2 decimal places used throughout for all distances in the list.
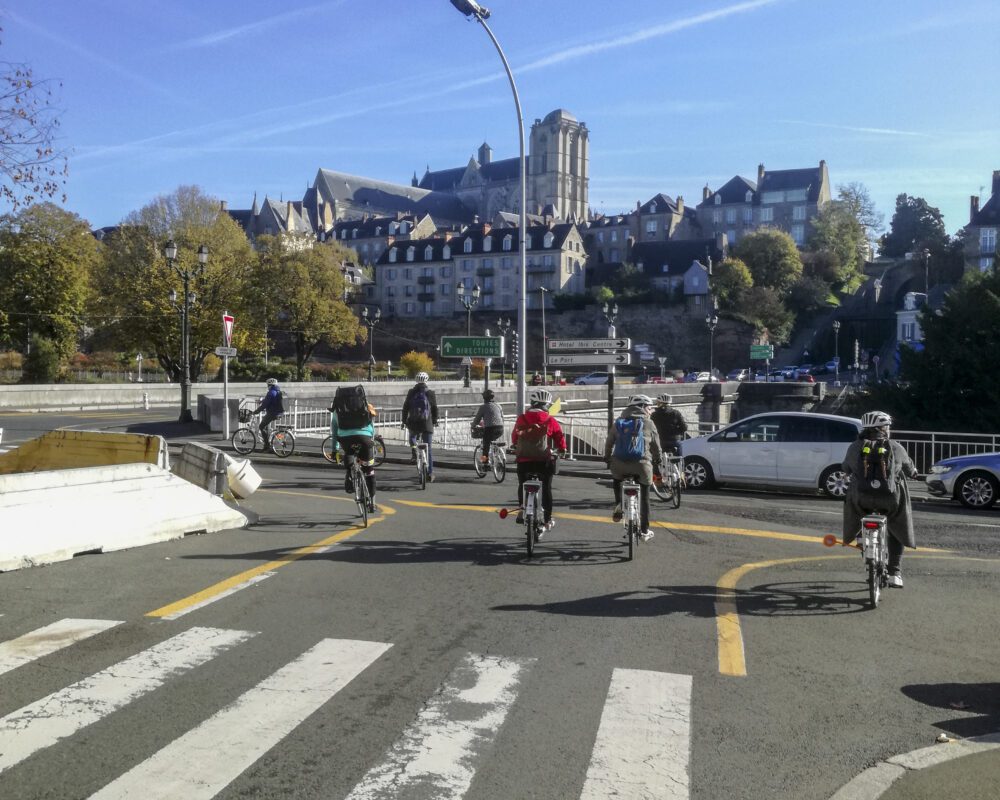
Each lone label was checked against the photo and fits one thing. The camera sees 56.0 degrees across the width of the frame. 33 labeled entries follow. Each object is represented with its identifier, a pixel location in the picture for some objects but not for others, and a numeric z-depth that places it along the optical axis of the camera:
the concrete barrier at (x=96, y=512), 9.12
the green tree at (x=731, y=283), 97.19
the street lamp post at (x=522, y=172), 21.09
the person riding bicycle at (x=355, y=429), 12.03
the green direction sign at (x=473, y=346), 25.97
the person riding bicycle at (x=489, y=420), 17.70
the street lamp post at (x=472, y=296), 43.14
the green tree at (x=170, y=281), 54.09
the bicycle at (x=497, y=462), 18.42
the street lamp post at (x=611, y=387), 20.99
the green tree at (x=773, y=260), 100.19
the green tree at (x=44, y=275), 59.69
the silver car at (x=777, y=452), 17.34
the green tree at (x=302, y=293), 62.47
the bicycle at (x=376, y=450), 20.77
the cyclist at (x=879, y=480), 8.35
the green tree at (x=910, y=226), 127.38
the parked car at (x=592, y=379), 76.31
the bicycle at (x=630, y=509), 10.09
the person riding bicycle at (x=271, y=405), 22.23
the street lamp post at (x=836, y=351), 86.19
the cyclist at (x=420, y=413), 16.86
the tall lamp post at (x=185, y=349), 30.75
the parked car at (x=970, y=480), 16.33
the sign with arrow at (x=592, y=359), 20.12
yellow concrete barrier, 13.07
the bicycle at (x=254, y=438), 22.98
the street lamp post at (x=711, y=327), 86.88
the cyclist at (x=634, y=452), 10.48
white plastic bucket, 14.30
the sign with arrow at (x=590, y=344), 20.06
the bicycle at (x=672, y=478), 14.73
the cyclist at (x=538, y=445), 10.41
